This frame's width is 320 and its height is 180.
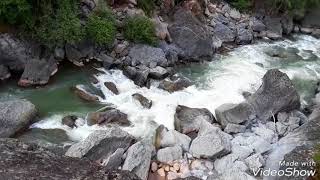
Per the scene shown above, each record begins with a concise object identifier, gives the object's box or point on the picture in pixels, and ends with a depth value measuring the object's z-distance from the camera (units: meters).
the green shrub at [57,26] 9.92
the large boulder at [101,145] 7.18
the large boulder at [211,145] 7.59
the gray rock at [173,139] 7.89
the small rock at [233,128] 8.45
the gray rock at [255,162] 7.35
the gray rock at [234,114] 8.68
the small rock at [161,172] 7.30
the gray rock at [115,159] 7.03
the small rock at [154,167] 7.36
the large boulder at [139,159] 7.07
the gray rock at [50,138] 7.57
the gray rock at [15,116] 7.71
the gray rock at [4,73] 9.50
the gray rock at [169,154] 7.55
